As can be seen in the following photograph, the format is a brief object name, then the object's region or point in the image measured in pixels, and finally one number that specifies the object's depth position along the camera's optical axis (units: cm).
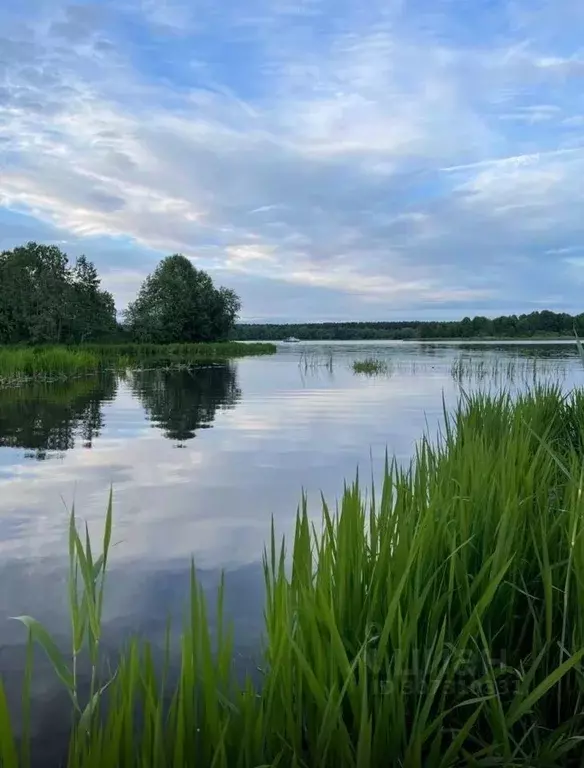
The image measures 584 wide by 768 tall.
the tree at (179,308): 6203
